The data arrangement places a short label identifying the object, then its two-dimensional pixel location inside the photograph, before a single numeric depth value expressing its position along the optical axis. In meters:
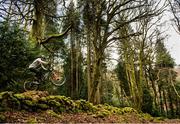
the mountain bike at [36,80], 11.51
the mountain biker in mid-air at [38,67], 10.74
